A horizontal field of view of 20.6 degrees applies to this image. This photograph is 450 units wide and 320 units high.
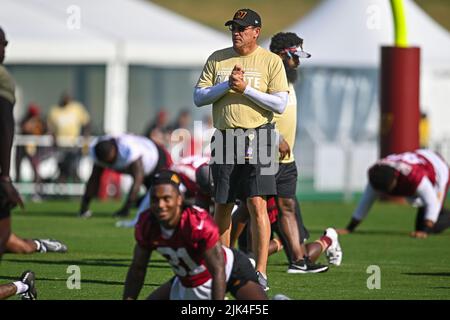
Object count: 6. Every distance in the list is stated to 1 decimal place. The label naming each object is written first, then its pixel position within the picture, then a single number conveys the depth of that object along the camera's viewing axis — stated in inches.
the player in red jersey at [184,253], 311.0
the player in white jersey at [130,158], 703.7
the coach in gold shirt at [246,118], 406.6
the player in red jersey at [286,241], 464.4
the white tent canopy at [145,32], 1048.2
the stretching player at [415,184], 618.8
